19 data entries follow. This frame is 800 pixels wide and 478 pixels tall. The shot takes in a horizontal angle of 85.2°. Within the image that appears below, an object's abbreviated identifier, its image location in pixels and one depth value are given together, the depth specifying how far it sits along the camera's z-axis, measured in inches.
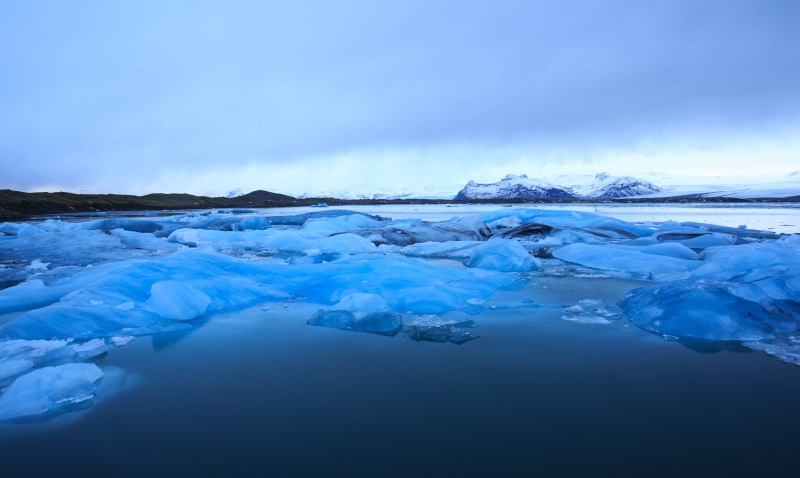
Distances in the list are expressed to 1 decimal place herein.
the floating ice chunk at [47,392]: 101.3
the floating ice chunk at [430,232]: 481.4
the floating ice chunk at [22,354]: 122.5
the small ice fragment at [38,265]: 305.6
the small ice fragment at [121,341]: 151.3
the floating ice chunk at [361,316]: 166.4
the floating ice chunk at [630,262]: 269.6
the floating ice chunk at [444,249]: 385.7
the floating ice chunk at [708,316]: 149.9
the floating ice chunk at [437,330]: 151.9
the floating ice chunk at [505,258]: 297.2
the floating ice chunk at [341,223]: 625.6
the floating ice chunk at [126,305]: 178.7
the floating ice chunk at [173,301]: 179.2
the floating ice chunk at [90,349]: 138.2
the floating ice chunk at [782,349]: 128.4
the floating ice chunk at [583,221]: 476.1
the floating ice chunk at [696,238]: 376.2
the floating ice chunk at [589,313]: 171.9
